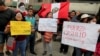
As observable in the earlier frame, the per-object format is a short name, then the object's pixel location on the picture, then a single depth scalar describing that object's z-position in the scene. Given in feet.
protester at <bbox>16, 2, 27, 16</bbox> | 11.06
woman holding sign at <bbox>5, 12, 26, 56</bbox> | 7.32
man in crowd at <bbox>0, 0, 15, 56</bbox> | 7.47
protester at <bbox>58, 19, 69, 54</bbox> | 10.41
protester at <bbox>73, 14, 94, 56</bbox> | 7.22
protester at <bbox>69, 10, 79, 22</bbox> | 10.03
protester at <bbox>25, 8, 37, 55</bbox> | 9.27
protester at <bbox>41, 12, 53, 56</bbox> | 9.06
